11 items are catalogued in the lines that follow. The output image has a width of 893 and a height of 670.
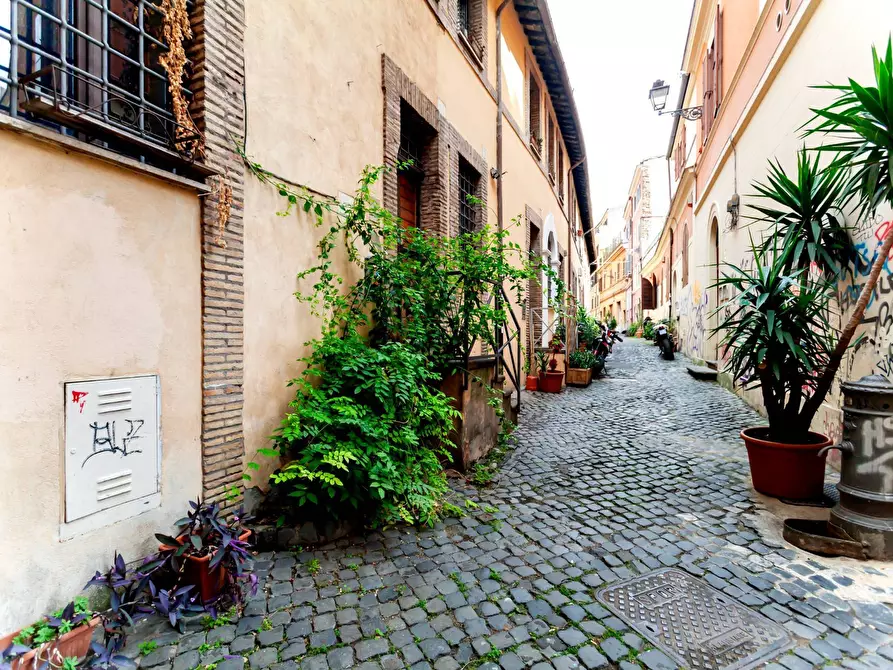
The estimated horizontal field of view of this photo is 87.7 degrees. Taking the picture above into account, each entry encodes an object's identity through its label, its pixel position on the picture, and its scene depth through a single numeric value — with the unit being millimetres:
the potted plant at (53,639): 1880
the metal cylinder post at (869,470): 2912
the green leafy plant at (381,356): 3237
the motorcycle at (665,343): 15133
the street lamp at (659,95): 12469
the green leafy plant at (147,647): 2164
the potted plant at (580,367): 10617
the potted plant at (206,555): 2424
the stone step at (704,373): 10391
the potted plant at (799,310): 3389
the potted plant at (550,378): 9711
